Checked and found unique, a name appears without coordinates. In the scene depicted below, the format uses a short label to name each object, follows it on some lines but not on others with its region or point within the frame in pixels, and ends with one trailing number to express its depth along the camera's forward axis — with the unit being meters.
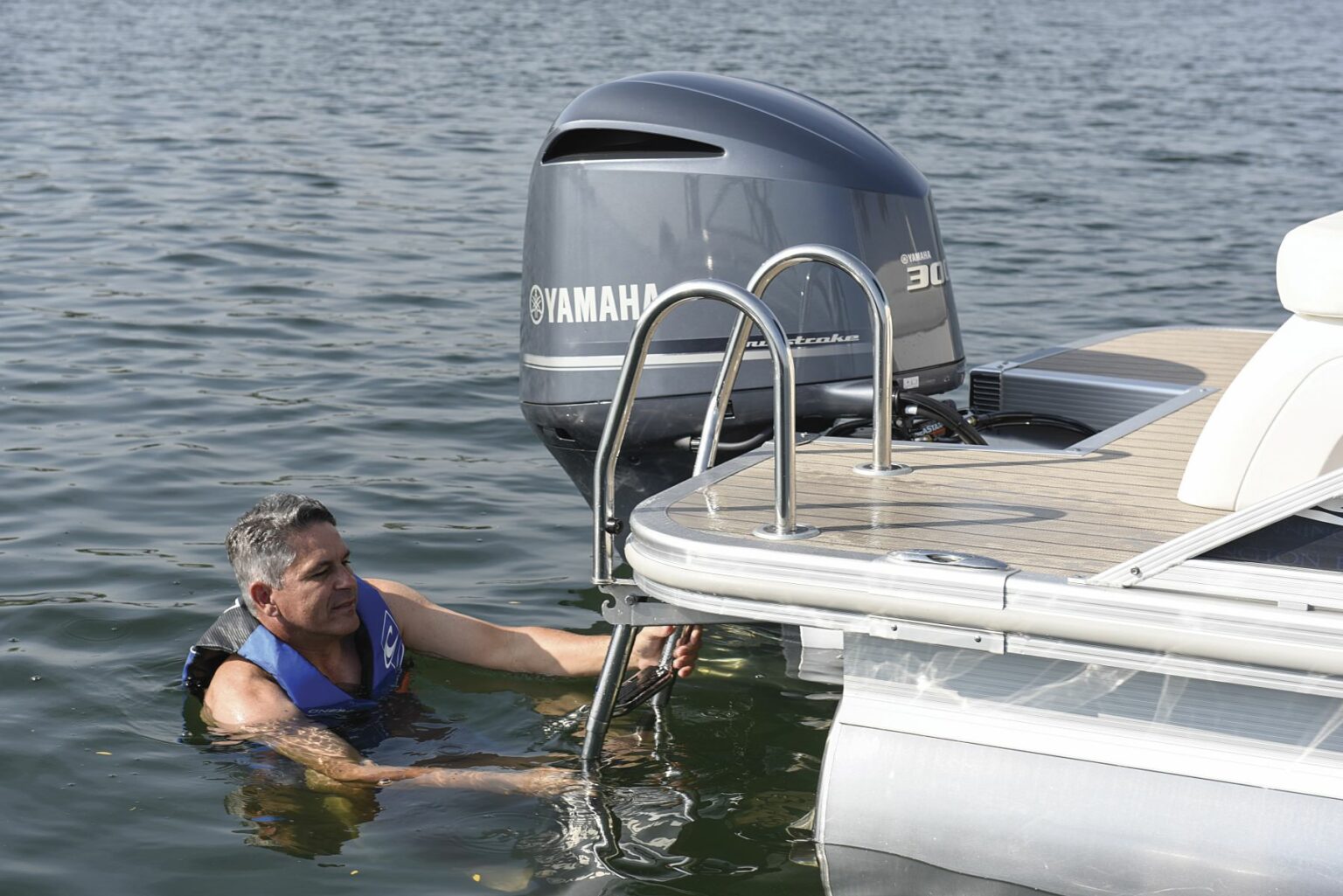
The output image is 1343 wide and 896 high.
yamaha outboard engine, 4.11
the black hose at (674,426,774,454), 4.11
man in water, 3.63
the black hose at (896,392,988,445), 3.86
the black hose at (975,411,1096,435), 4.46
